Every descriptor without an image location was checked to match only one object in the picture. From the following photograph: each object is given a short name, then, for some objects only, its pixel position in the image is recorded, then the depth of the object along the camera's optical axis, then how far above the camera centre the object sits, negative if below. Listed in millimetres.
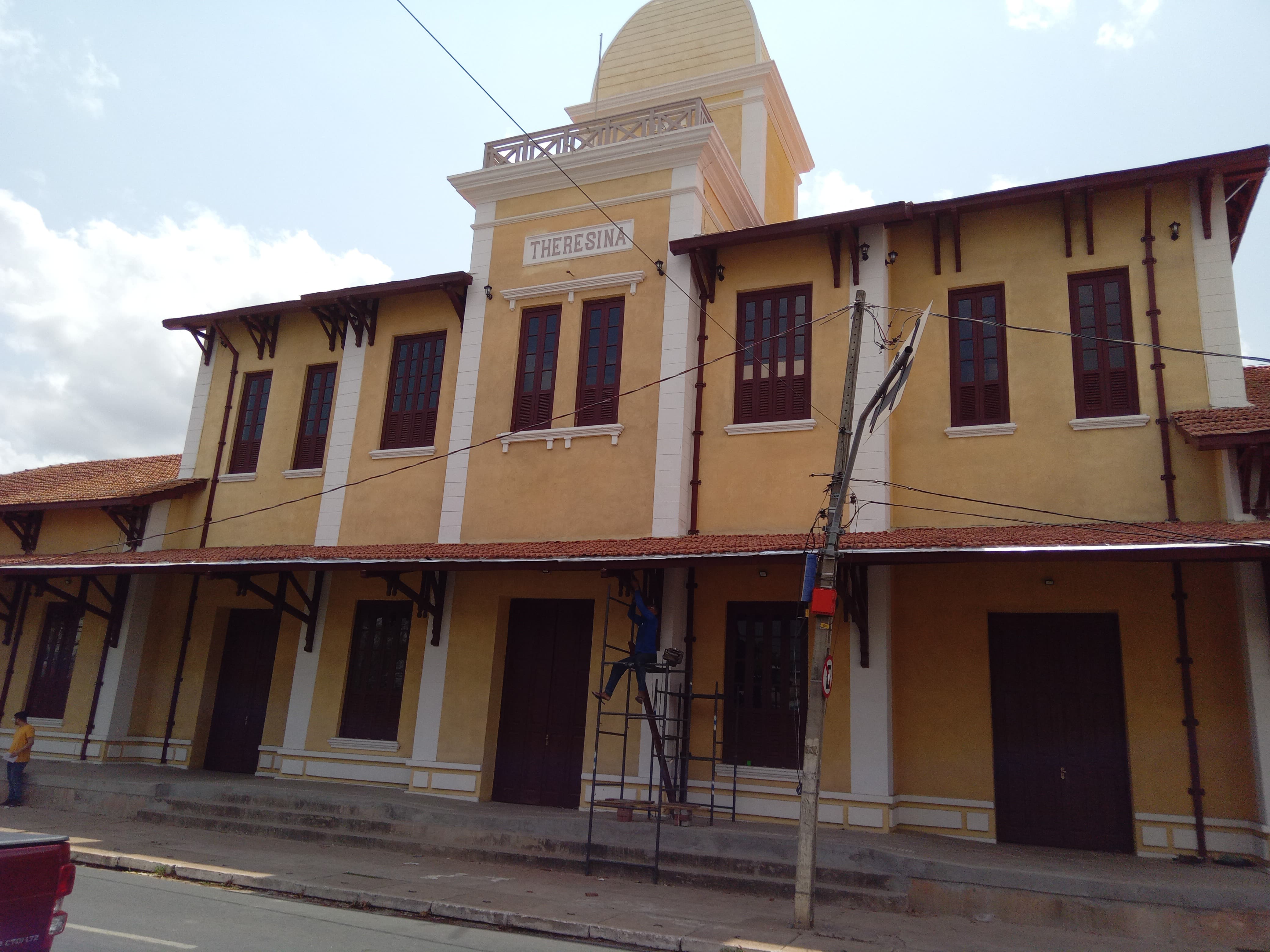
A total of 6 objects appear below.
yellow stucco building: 10875 +3028
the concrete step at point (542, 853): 9430 -1580
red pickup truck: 4746 -1048
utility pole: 8227 +1208
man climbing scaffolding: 11844 +1091
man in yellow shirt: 14156 -1061
